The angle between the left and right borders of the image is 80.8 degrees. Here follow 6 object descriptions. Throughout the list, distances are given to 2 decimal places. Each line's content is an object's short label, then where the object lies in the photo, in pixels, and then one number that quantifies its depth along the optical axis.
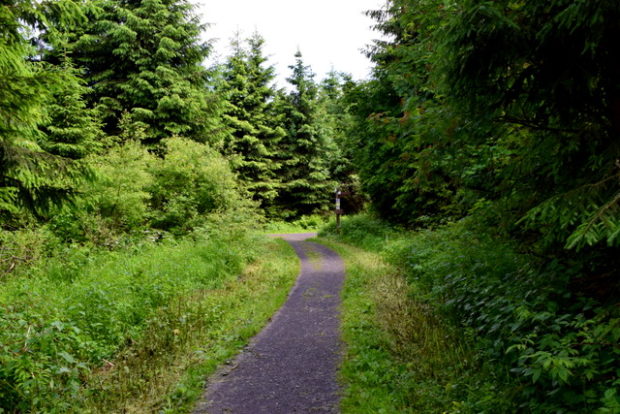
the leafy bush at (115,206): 11.08
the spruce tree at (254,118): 29.55
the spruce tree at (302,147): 31.59
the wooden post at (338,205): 21.26
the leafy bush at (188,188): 14.18
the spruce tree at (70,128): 14.95
